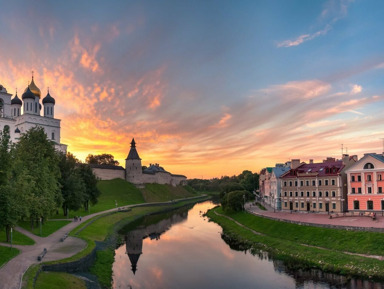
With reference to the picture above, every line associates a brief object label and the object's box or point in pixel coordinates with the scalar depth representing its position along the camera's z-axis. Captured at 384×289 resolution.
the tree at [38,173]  36.38
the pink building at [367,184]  49.09
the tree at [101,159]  156.75
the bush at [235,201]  64.44
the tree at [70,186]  56.22
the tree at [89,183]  69.81
